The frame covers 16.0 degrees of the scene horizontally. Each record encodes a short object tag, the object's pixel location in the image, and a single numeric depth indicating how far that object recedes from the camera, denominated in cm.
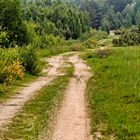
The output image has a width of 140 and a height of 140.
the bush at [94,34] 15127
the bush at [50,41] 10489
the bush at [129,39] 9625
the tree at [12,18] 6588
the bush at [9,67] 3100
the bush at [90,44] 10749
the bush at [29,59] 4153
